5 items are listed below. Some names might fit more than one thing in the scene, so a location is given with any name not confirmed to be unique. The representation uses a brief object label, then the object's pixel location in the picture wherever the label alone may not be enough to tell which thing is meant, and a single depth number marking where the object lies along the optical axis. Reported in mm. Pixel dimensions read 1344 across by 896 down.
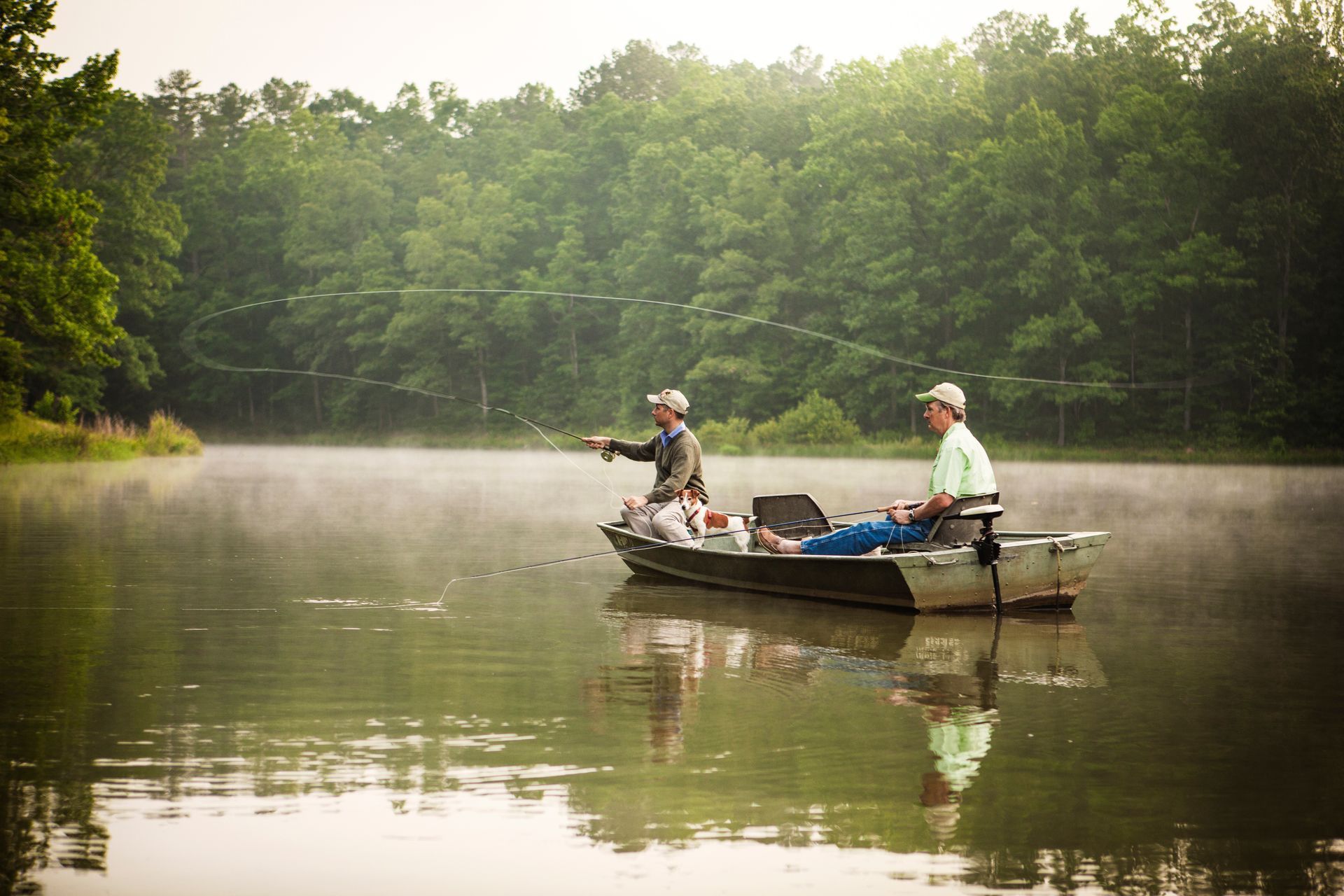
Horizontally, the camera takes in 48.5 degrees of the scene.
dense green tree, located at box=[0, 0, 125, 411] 26969
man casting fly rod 11797
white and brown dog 12016
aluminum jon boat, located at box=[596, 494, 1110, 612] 9859
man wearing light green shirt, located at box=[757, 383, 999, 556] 9742
